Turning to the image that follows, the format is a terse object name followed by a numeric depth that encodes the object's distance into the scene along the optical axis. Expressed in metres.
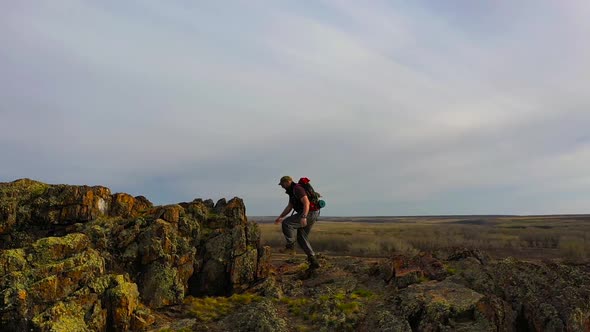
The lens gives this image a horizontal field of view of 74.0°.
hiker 15.70
